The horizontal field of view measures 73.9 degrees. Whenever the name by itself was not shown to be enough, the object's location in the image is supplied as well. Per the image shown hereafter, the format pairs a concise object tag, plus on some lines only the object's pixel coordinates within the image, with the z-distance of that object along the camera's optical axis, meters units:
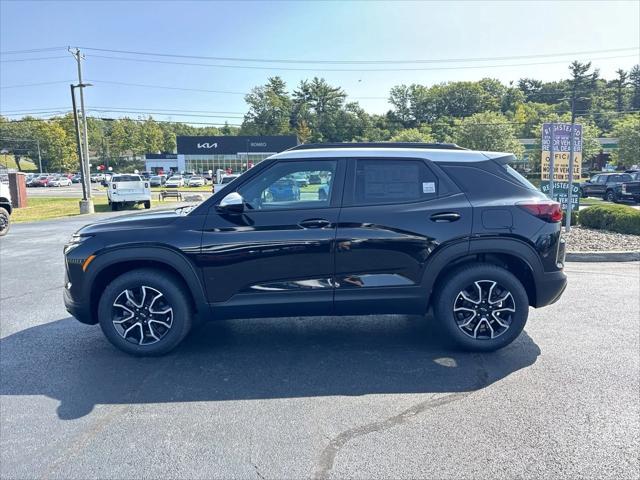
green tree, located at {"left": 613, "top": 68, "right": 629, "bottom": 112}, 94.14
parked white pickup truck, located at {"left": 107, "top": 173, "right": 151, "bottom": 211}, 20.72
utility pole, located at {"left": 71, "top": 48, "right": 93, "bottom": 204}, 24.08
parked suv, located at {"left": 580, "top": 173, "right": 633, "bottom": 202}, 23.11
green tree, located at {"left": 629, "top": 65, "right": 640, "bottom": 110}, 93.56
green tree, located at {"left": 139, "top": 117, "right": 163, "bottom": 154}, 98.44
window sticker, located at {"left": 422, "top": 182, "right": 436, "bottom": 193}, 3.90
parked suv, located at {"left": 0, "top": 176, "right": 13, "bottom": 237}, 12.62
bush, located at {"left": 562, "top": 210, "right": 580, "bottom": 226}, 11.24
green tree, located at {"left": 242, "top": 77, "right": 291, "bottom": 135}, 96.94
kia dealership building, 72.50
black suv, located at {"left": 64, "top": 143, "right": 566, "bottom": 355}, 3.75
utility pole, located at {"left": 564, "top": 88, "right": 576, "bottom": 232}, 9.93
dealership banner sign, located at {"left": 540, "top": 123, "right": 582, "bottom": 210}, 10.02
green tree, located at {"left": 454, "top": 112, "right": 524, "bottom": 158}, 45.09
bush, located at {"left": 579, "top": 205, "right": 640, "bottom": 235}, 9.81
